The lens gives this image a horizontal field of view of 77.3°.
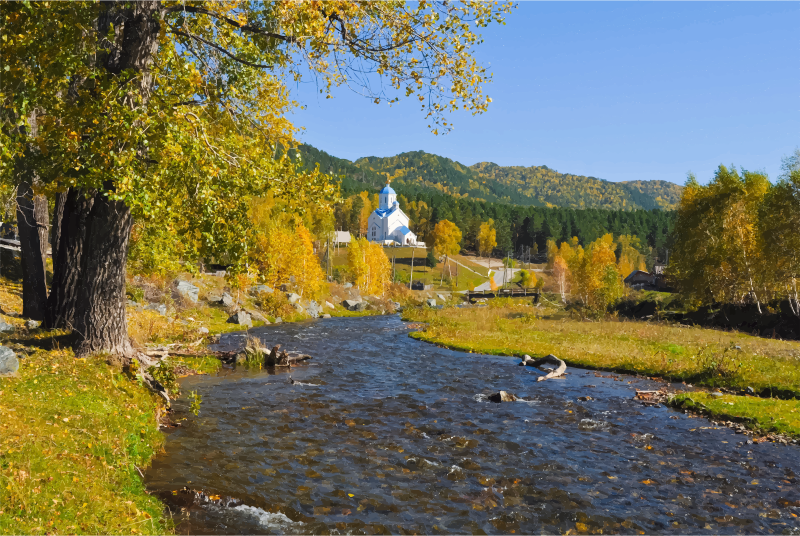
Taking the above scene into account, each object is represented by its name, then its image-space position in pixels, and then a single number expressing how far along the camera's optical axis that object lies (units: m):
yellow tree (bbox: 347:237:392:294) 86.00
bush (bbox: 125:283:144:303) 31.23
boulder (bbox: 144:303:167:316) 32.24
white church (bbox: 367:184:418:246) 180.50
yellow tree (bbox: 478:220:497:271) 160.85
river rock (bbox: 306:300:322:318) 56.19
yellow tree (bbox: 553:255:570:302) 111.44
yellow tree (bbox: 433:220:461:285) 128.38
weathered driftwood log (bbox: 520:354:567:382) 21.68
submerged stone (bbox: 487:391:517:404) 16.83
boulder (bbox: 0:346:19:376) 10.12
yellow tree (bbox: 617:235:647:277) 134.88
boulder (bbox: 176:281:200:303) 41.69
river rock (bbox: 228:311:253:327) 41.21
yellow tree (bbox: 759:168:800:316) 37.97
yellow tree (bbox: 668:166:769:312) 45.06
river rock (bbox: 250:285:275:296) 52.20
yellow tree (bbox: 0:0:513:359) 9.59
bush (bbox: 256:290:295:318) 50.72
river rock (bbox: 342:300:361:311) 69.38
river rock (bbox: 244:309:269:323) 45.10
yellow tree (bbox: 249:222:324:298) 55.72
